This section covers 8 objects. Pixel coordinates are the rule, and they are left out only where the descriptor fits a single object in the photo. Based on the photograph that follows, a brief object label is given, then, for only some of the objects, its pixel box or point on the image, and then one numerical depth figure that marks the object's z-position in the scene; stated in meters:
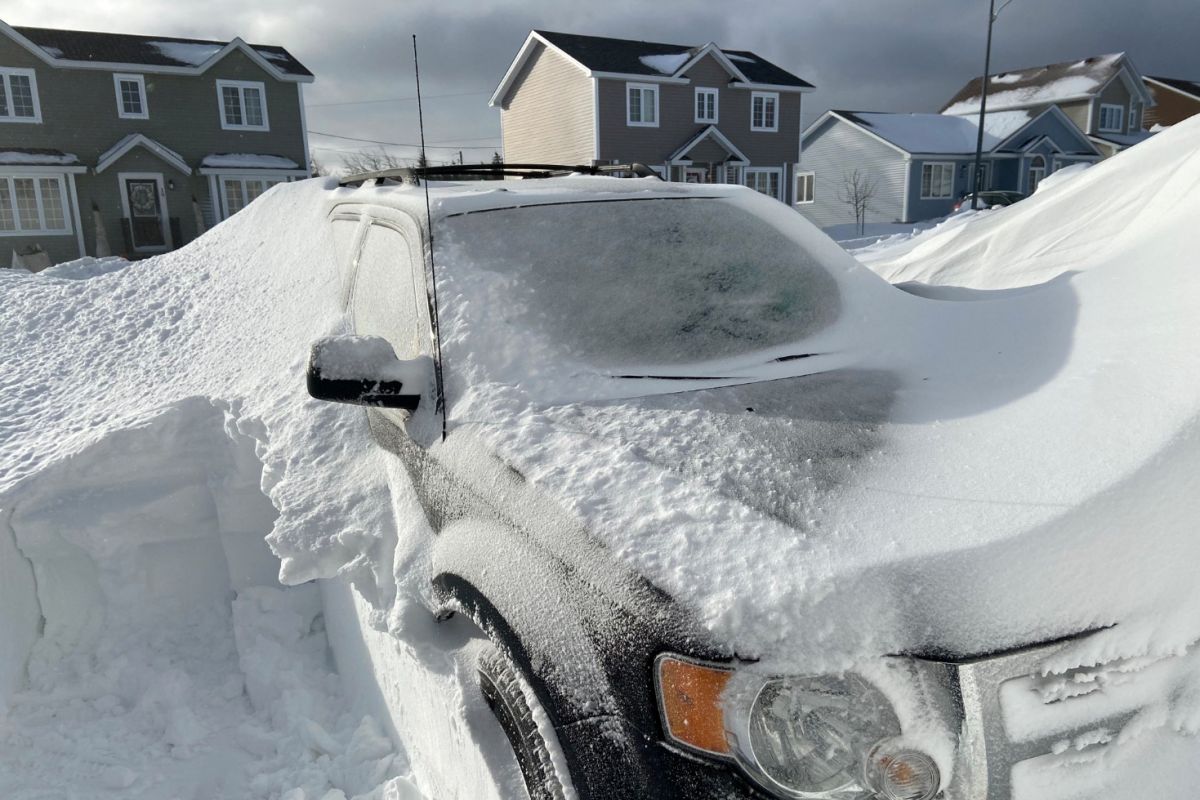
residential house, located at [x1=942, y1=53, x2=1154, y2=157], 38.50
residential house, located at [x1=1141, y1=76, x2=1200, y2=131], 47.72
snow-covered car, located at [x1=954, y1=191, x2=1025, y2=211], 26.26
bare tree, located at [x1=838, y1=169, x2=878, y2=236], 33.22
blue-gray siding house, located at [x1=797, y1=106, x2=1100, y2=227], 34.25
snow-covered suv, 1.40
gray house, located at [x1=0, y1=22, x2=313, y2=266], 23.41
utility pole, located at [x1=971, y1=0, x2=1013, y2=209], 24.55
